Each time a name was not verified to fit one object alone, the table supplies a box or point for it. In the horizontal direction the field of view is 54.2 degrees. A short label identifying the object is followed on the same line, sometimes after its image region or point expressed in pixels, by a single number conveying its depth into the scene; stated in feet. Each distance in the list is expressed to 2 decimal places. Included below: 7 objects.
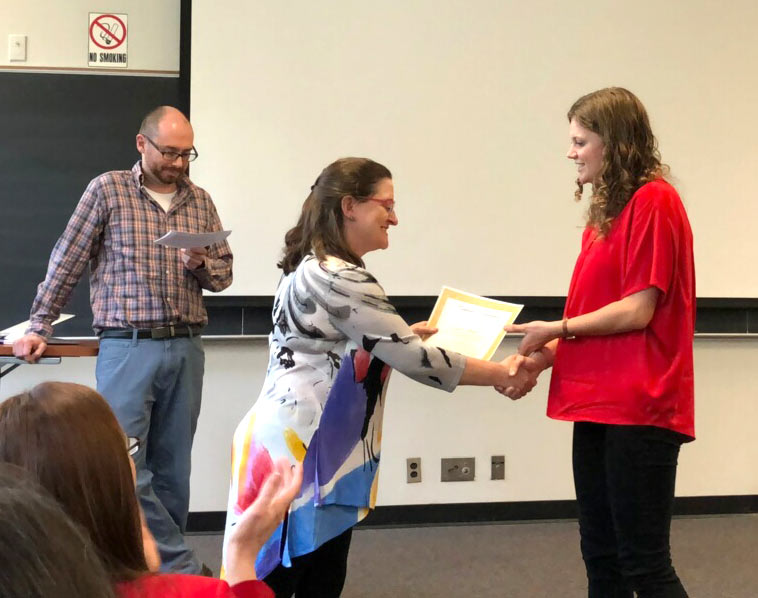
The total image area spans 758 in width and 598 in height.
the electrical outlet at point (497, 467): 11.48
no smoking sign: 10.55
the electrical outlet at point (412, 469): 11.26
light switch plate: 10.39
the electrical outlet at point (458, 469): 11.34
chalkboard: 10.52
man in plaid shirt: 8.14
